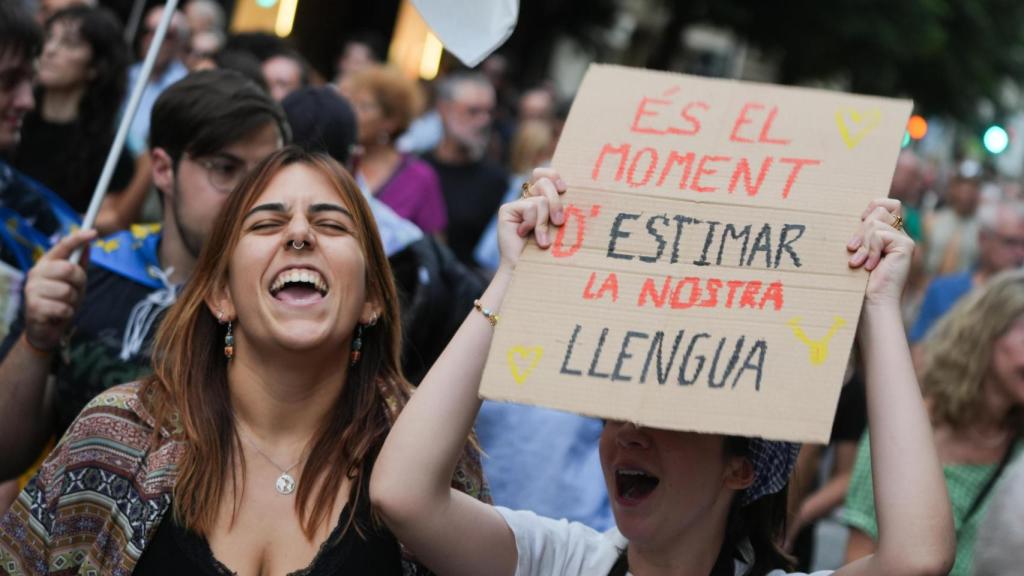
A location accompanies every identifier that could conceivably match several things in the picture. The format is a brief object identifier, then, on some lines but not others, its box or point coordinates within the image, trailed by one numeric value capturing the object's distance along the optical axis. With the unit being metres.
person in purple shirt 13.23
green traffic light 26.35
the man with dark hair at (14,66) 8.31
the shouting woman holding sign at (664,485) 5.00
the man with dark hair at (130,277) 7.15
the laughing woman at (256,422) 5.91
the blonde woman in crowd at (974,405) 8.72
